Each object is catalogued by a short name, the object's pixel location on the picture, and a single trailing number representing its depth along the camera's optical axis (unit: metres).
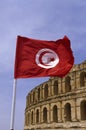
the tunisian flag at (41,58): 11.68
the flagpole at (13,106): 10.54
